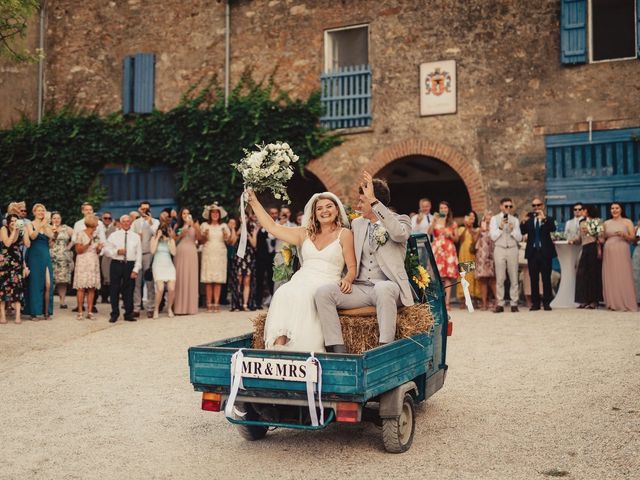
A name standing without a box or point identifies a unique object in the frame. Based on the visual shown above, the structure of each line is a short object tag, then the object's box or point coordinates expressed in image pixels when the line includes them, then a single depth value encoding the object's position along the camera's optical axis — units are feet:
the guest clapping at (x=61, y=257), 50.52
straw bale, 20.03
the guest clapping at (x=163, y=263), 45.21
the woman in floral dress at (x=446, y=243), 46.65
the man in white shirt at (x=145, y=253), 46.42
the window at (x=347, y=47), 60.85
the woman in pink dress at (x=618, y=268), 44.45
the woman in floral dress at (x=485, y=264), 46.57
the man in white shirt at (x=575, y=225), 47.45
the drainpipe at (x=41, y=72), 69.62
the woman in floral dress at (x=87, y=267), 44.50
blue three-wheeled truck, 17.17
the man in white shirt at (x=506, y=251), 45.60
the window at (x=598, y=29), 52.75
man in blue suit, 45.65
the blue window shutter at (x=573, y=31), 52.65
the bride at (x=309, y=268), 19.94
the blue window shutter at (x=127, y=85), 66.59
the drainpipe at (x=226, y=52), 63.46
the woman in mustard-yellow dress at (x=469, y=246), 48.16
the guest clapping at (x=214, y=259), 48.73
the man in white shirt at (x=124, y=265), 43.75
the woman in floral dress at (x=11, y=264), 41.57
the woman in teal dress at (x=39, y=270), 43.78
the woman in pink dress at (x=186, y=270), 46.80
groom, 19.75
